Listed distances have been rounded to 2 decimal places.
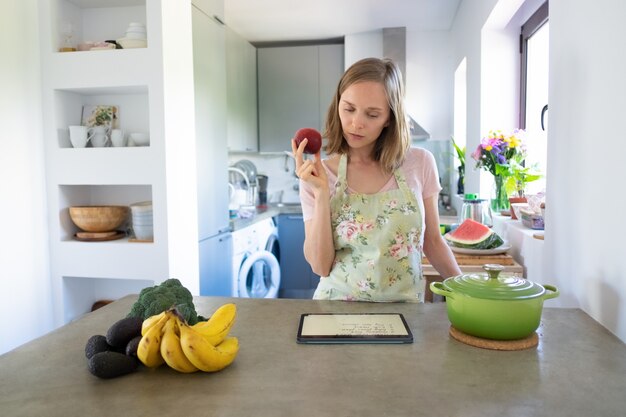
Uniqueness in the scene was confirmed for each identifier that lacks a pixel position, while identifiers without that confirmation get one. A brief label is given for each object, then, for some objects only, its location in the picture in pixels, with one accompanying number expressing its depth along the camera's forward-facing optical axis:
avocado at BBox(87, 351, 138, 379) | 0.92
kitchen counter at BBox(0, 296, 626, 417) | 0.81
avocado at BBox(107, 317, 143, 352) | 0.98
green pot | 1.04
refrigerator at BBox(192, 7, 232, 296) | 3.07
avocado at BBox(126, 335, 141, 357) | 0.96
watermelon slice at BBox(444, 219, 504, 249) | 2.23
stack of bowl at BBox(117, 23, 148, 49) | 2.58
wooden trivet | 1.05
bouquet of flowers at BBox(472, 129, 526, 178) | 2.66
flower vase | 2.85
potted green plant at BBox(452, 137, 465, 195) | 4.06
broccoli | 1.05
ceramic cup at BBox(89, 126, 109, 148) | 2.68
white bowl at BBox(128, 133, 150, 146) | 2.66
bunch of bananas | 0.90
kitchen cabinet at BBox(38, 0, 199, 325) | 2.57
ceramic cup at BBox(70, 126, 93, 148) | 2.62
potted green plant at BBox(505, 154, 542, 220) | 2.66
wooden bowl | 2.66
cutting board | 2.18
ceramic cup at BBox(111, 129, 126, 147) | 2.67
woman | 1.48
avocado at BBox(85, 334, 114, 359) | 0.98
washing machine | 3.72
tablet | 1.10
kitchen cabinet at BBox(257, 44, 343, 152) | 5.07
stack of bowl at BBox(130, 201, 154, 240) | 2.67
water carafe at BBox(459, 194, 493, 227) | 2.69
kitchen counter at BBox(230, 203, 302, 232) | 3.77
